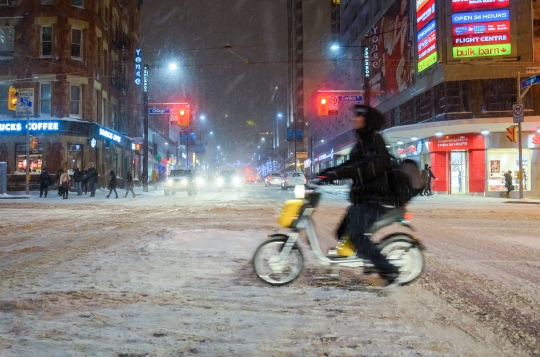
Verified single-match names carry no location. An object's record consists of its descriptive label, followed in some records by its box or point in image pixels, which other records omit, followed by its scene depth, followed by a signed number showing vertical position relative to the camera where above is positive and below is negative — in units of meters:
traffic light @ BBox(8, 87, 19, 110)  24.25 +4.46
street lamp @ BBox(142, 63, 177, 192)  34.50 +3.90
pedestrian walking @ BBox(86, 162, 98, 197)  26.30 +0.40
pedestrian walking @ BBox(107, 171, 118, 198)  25.56 +0.07
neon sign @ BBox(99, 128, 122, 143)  35.22 +3.90
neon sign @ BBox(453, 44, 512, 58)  27.50 +7.73
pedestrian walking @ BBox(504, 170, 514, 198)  25.70 -0.05
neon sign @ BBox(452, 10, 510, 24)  27.22 +9.65
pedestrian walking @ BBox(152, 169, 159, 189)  37.93 +0.52
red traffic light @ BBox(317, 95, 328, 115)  29.38 +4.88
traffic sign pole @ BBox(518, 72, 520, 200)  22.34 +1.36
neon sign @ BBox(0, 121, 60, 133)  31.80 +3.98
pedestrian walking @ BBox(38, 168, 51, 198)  26.53 +0.19
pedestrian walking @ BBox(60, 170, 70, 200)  25.44 +0.12
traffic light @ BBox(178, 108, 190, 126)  33.06 +4.69
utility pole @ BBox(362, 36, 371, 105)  27.39 +6.45
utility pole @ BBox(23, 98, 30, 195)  25.88 +0.90
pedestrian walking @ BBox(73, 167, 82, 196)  27.08 +0.35
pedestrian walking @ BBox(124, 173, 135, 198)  26.61 +0.03
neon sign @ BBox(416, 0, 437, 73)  29.20 +9.59
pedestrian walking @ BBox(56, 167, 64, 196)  25.83 -0.15
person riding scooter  4.97 +0.04
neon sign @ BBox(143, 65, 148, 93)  34.78 +7.82
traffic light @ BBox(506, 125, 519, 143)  22.28 +2.28
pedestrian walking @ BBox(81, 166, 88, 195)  28.06 +0.18
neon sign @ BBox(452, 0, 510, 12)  27.23 +10.34
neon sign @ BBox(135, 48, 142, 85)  38.64 +9.88
